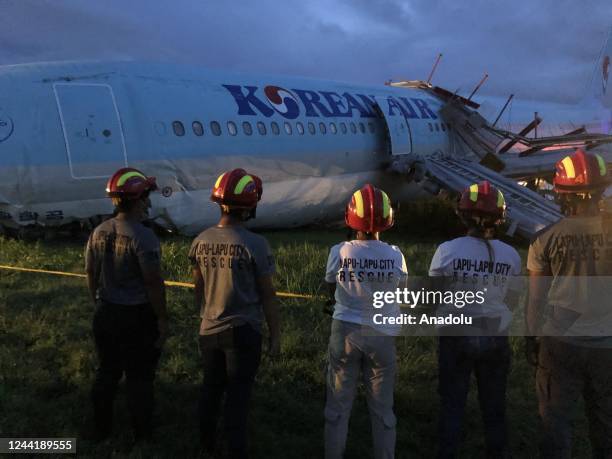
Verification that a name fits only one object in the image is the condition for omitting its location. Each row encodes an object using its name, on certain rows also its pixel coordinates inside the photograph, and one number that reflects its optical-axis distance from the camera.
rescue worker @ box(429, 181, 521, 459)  3.86
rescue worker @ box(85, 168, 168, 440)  4.14
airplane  10.00
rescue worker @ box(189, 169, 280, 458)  3.82
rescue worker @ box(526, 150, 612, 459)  3.58
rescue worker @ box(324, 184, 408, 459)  3.83
